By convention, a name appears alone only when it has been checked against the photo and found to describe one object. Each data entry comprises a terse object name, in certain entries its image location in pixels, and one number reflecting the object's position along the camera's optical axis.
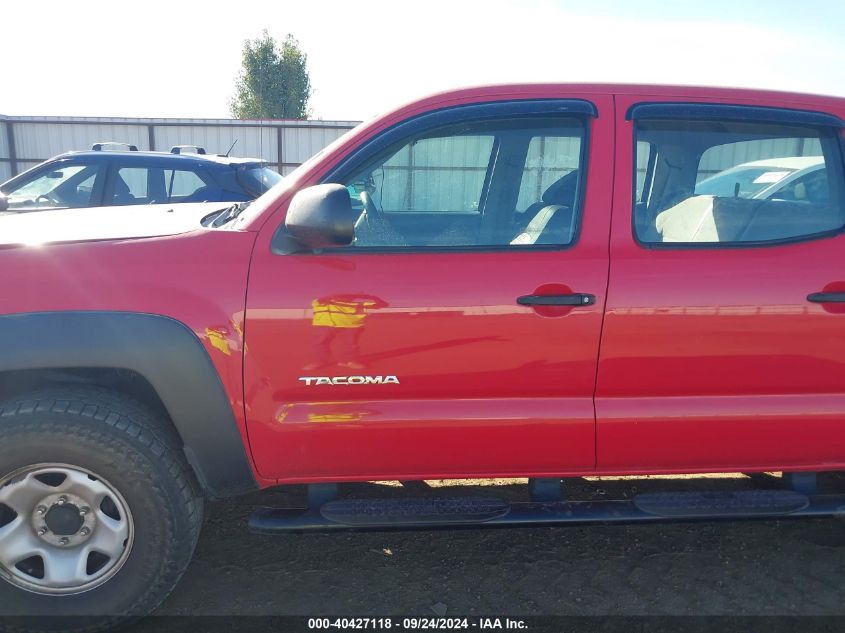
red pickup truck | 2.19
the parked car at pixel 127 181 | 6.36
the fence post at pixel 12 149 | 17.92
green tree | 39.81
